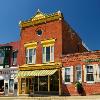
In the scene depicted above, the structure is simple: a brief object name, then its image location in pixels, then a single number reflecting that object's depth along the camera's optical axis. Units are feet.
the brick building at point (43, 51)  108.47
